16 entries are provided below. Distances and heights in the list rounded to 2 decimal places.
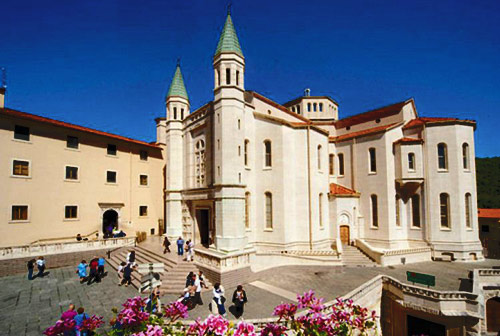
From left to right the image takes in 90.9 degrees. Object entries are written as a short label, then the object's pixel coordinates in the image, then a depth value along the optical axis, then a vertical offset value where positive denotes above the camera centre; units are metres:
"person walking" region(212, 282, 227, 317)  10.54 -4.80
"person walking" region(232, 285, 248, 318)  10.55 -4.87
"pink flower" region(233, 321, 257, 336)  3.68 -2.16
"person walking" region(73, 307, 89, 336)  8.05 -4.46
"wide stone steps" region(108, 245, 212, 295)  14.09 -5.38
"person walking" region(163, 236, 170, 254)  19.12 -4.52
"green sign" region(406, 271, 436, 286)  13.79 -5.38
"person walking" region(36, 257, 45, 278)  16.46 -5.14
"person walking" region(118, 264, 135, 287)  14.84 -5.30
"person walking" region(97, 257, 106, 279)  15.99 -5.14
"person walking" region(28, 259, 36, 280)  15.67 -5.17
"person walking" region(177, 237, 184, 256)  18.15 -4.42
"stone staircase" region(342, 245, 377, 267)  20.30 -6.29
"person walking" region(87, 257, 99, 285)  15.29 -5.19
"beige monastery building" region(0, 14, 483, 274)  19.58 +0.51
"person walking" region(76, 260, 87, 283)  15.51 -5.18
